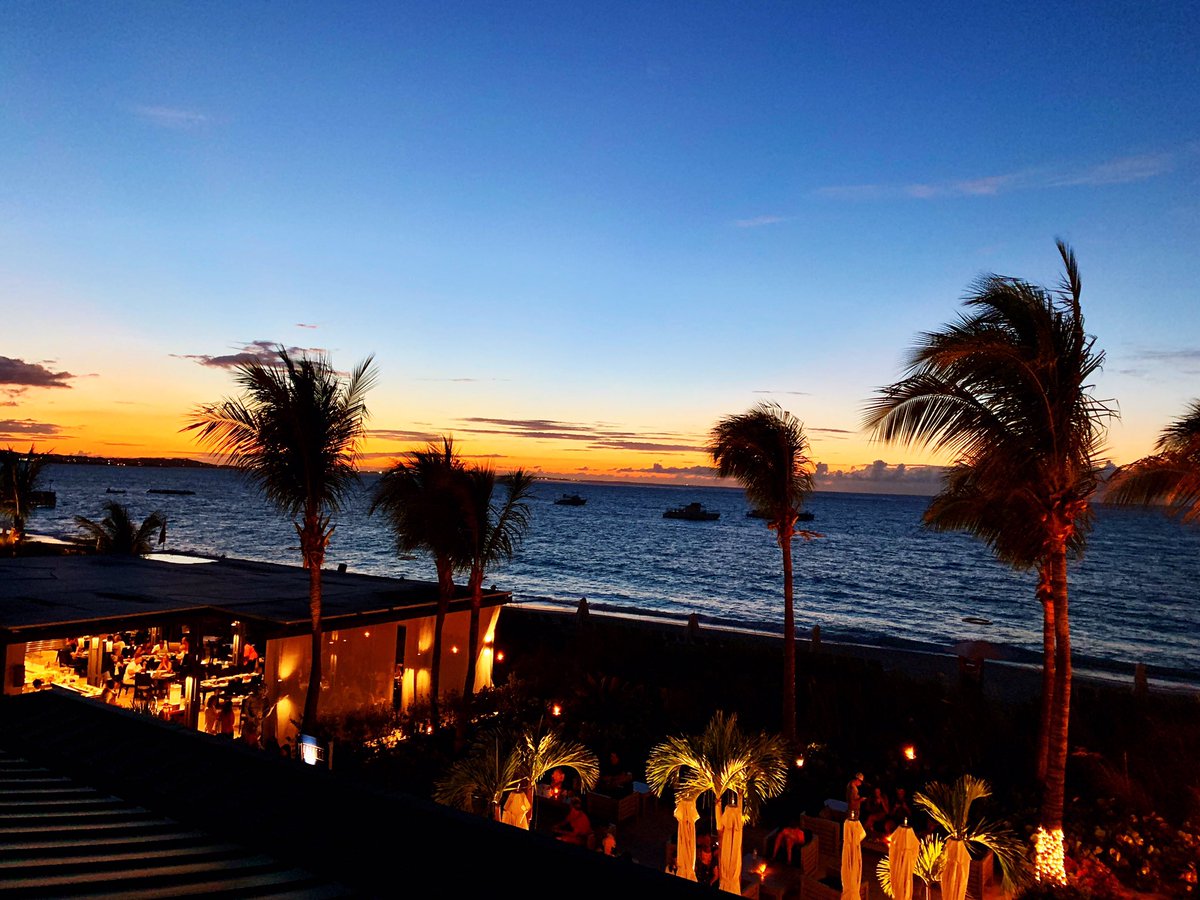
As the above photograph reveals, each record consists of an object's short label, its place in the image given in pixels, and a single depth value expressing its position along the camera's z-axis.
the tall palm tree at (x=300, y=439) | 10.43
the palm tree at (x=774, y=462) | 12.77
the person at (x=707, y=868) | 8.43
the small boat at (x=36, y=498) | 29.03
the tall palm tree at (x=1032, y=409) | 8.22
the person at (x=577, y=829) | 9.20
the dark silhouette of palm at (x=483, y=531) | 13.74
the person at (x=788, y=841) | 9.66
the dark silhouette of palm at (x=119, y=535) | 22.97
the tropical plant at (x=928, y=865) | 7.19
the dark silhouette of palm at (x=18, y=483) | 27.67
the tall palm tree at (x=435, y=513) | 13.62
